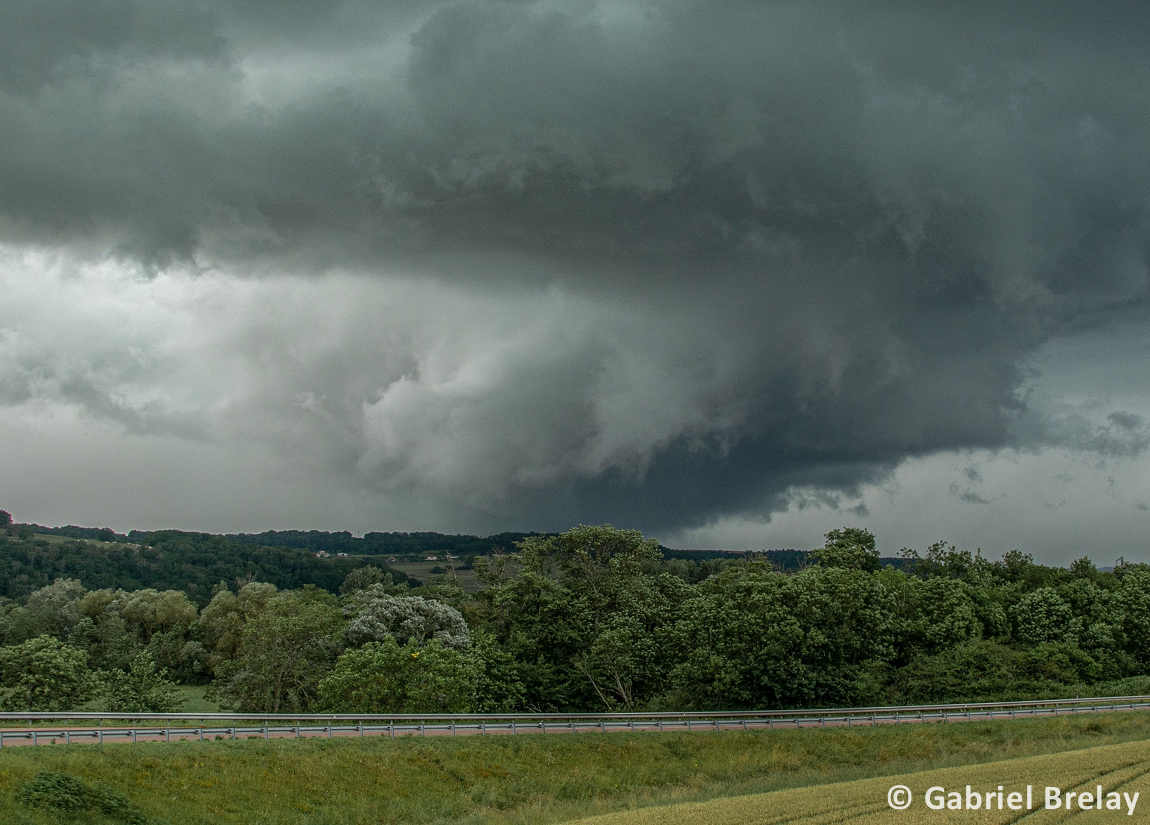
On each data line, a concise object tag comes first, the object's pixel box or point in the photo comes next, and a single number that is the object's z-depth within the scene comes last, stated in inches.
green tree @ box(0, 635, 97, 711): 2733.8
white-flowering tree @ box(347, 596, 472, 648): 2832.2
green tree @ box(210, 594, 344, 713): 2896.2
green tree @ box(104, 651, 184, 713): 2800.2
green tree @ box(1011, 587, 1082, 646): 3213.6
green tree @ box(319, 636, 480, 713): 2288.4
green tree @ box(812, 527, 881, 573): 4114.2
